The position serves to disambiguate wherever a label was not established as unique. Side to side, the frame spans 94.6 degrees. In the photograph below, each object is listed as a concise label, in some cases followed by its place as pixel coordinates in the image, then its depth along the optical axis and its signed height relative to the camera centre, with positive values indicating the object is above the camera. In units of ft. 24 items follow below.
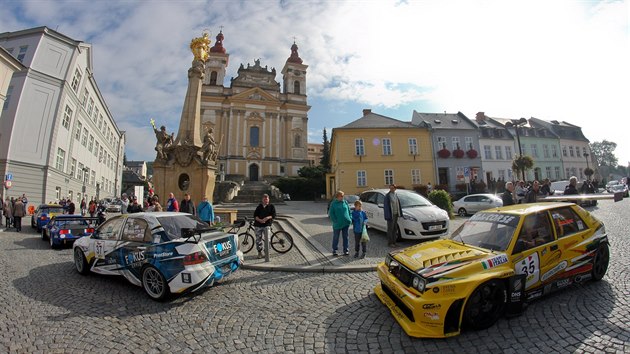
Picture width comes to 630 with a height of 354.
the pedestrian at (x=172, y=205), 33.30 -0.23
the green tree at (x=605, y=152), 278.05 +34.84
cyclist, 23.97 -1.66
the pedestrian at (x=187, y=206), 31.50 -0.38
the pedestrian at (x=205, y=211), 30.01 -0.93
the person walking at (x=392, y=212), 27.17 -1.61
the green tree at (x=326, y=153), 198.92 +31.92
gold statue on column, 57.06 +30.51
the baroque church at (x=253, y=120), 178.40 +51.24
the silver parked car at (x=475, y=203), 55.81 -2.10
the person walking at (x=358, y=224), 23.94 -2.26
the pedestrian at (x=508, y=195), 28.96 -0.39
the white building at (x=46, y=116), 74.43 +25.88
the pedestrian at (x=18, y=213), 44.14 -0.69
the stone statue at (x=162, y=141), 52.37 +11.38
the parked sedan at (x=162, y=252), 15.06 -2.79
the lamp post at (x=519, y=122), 48.29 +11.63
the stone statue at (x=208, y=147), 52.06 +9.77
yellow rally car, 10.76 -3.18
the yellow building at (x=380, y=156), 102.53 +13.94
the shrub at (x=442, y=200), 46.19 -1.01
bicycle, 27.17 -4.03
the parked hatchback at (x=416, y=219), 28.25 -2.43
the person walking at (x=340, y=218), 24.28 -1.74
